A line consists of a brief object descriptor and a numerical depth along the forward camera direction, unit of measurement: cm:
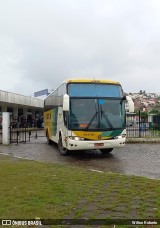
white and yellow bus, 718
